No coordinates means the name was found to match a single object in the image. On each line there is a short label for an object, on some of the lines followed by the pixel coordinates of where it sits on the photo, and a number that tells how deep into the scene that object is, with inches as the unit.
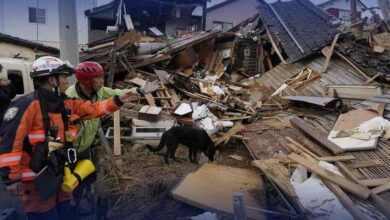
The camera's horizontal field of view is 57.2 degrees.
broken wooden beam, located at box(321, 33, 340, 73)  377.7
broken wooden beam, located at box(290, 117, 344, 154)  190.2
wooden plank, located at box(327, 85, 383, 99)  292.9
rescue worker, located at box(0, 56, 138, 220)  102.7
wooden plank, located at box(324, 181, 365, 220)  131.3
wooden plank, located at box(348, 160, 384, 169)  173.0
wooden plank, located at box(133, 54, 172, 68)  426.3
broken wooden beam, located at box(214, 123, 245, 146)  278.3
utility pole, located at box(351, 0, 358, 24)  583.8
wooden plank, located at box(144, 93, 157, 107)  344.5
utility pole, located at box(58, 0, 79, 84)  199.6
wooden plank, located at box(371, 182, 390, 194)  147.6
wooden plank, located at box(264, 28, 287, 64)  477.7
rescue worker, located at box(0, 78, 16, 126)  203.0
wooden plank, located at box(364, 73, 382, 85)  312.4
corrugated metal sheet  343.0
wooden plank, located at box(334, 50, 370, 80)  326.2
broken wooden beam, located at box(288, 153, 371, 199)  144.9
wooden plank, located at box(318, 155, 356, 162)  178.7
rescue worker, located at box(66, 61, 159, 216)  137.5
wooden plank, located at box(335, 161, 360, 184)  156.8
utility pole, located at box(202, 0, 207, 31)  868.8
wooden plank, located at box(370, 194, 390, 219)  133.8
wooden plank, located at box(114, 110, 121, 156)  263.7
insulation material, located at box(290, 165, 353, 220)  136.0
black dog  251.8
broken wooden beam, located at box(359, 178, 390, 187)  153.3
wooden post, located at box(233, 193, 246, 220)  89.9
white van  282.4
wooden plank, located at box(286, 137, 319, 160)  190.9
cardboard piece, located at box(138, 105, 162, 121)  297.3
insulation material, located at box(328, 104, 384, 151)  189.9
